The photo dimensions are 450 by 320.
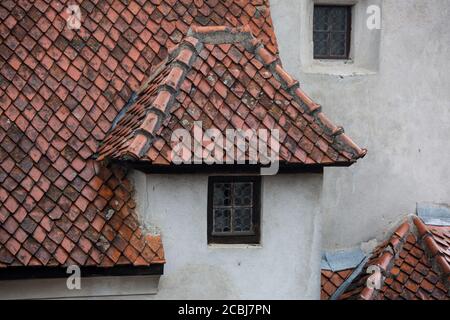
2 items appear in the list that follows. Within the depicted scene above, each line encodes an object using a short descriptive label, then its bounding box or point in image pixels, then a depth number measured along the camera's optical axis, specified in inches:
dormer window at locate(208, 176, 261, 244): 423.8
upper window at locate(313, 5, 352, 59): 513.0
